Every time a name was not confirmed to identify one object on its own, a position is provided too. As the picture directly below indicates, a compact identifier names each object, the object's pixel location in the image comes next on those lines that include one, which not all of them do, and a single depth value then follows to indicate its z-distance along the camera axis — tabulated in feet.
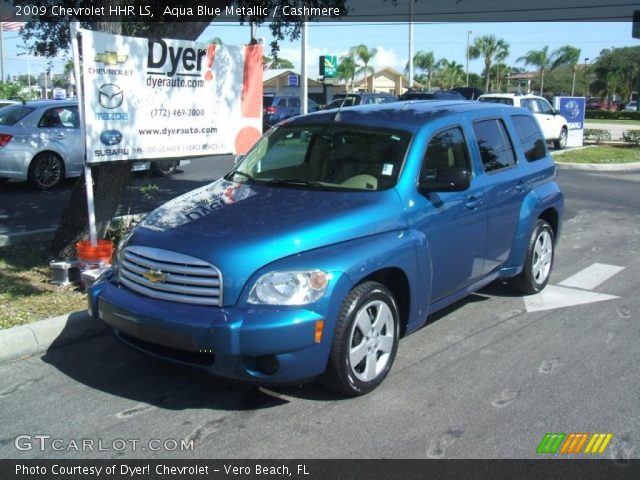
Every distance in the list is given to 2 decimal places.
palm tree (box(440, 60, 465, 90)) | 284.00
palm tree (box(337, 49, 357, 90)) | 229.25
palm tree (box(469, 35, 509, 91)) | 262.30
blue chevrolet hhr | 12.20
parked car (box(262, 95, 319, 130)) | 88.90
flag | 54.91
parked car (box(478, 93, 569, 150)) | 64.46
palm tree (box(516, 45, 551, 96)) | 268.17
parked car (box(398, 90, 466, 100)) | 59.11
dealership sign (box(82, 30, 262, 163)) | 19.45
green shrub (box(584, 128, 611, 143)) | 79.30
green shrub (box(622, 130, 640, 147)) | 72.64
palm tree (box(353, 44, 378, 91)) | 232.94
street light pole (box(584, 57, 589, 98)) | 276.08
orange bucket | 19.65
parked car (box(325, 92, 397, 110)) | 78.84
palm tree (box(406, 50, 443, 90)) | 277.44
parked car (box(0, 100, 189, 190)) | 38.24
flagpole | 127.46
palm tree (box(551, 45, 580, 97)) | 255.50
